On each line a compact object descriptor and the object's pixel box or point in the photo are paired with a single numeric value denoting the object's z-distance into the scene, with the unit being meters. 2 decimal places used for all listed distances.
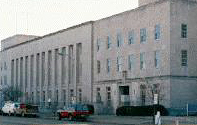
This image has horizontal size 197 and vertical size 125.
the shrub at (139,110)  54.78
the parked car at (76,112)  51.91
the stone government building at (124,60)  57.41
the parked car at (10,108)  64.06
